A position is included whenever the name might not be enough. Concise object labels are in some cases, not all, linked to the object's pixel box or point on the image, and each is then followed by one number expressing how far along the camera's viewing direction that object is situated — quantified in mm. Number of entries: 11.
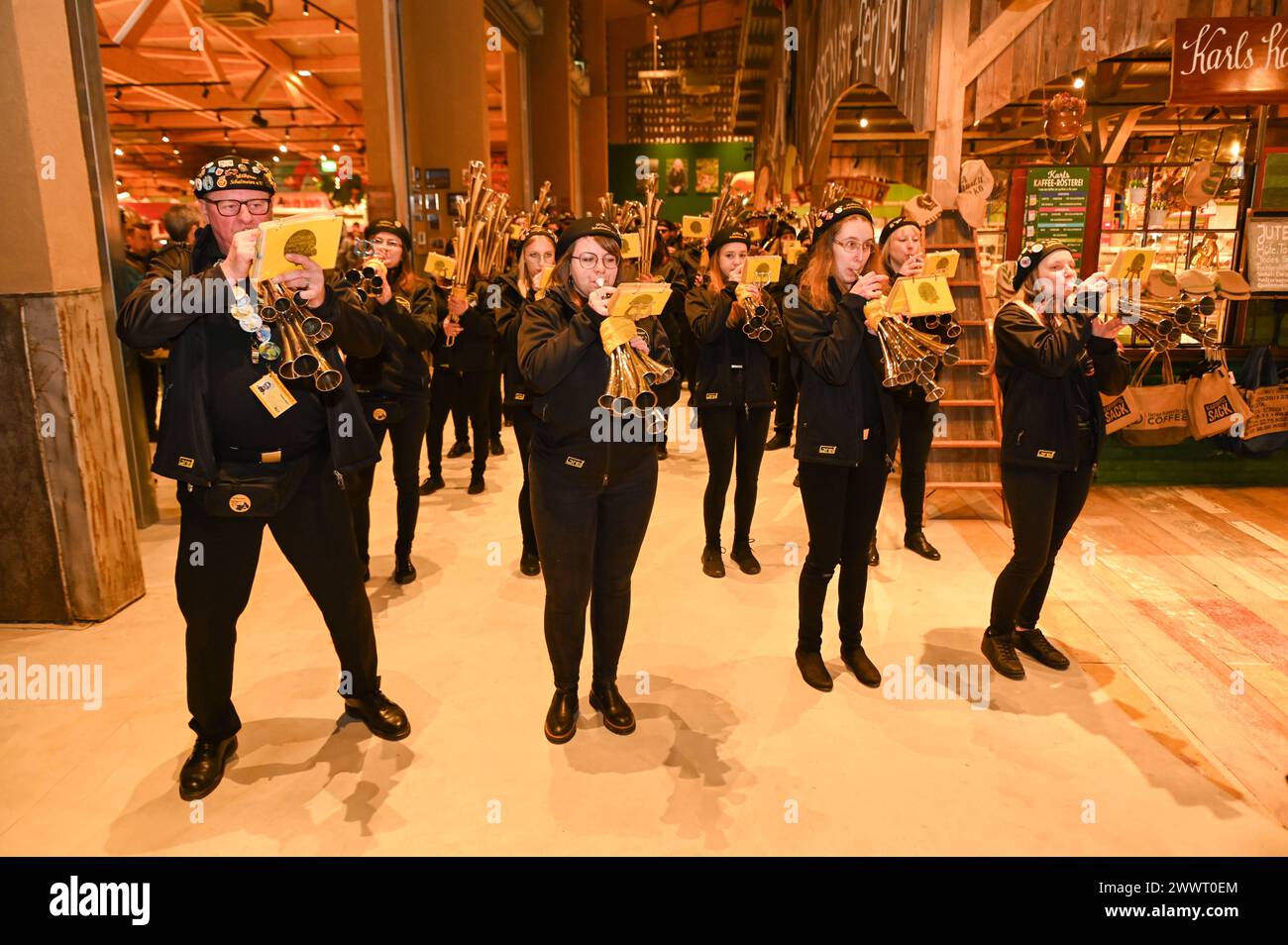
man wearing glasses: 2434
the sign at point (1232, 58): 5227
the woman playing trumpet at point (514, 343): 4273
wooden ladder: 5598
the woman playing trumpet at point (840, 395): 3066
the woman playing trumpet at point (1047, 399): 3184
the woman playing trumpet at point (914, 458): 4820
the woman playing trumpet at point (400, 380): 4117
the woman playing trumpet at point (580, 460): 2721
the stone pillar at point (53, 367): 3633
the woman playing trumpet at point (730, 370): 4402
